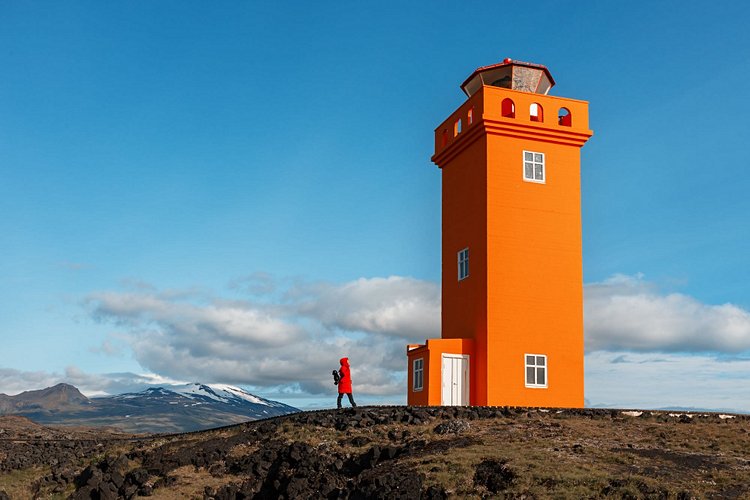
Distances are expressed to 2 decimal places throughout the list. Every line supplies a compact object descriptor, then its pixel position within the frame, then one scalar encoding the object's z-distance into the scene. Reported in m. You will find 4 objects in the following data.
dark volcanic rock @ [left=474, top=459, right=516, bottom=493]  17.81
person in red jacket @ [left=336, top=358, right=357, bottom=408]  27.61
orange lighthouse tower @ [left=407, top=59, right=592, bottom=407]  30.44
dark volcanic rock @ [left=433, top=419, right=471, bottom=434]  22.78
